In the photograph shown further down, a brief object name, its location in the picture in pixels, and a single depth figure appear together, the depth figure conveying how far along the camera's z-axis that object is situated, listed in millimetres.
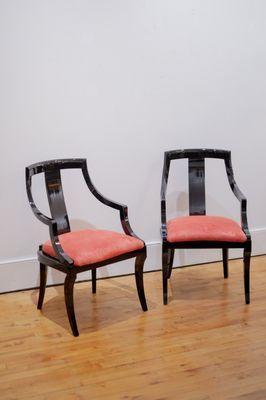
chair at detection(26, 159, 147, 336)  2863
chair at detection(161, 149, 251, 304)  3186
